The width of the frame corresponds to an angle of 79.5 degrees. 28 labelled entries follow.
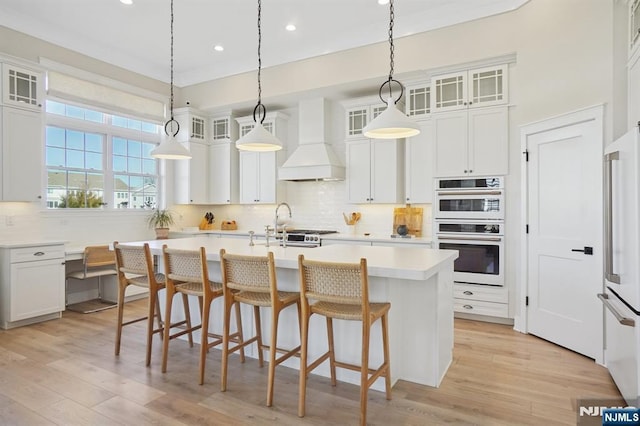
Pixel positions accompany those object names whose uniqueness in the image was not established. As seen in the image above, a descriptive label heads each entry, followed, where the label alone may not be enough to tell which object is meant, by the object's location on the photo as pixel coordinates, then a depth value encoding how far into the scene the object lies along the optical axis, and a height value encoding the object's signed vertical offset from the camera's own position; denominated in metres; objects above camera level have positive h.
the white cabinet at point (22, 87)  4.31 +1.45
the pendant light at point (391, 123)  2.74 +0.64
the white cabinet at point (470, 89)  4.35 +1.45
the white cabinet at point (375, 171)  5.18 +0.57
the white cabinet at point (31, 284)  4.14 -0.81
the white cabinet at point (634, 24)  2.93 +1.48
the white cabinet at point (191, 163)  6.36 +0.83
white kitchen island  2.72 -0.81
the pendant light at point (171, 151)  3.72 +0.60
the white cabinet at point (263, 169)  6.18 +0.70
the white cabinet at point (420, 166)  4.87 +0.59
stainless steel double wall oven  4.33 -0.15
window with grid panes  5.11 +0.77
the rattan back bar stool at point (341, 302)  2.24 -0.54
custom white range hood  5.47 +0.87
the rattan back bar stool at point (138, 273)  3.23 -0.55
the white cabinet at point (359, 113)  5.30 +1.40
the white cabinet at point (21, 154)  4.30 +0.66
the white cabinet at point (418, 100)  4.91 +1.46
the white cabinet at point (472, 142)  4.32 +0.82
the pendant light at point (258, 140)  3.35 +0.64
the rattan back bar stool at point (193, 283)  2.86 -0.57
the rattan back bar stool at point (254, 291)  2.52 -0.54
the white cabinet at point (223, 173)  6.56 +0.67
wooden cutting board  5.20 -0.09
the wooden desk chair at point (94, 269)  4.90 -0.76
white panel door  3.33 -0.21
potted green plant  6.06 -0.16
